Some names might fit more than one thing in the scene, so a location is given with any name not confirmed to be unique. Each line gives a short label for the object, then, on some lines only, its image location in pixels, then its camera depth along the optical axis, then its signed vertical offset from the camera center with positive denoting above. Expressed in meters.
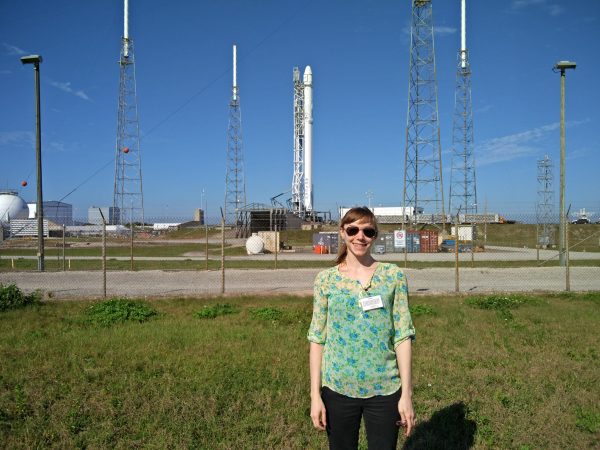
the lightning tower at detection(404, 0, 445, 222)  36.53 +8.04
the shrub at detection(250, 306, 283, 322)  9.10 -1.59
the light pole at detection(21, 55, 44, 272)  18.61 +3.37
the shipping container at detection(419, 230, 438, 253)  39.03 -1.07
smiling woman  2.75 -0.67
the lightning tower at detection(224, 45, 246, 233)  52.25 +13.13
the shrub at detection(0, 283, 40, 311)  9.98 -1.41
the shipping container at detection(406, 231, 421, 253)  38.84 -1.06
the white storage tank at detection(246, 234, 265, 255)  34.84 -1.17
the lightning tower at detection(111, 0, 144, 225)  46.78 +15.78
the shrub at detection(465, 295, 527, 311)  10.61 -1.62
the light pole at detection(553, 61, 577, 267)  18.33 +3.59
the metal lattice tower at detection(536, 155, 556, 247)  44.09 -0.66
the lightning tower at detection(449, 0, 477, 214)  43.66 +14.86
